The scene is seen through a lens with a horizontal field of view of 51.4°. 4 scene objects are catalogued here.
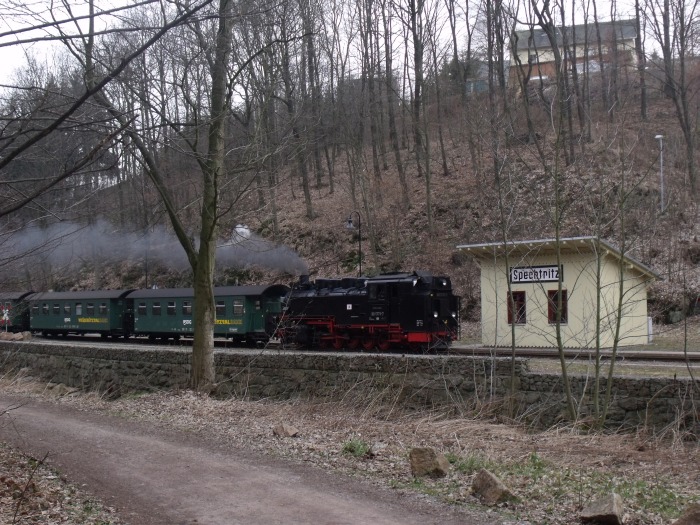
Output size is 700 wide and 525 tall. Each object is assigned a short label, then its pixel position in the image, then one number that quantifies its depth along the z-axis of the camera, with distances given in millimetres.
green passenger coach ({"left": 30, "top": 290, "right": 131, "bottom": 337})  32812
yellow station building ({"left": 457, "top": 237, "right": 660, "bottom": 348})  23391
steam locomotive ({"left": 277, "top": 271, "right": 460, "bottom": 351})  23719
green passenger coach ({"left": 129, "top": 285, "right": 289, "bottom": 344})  27953
